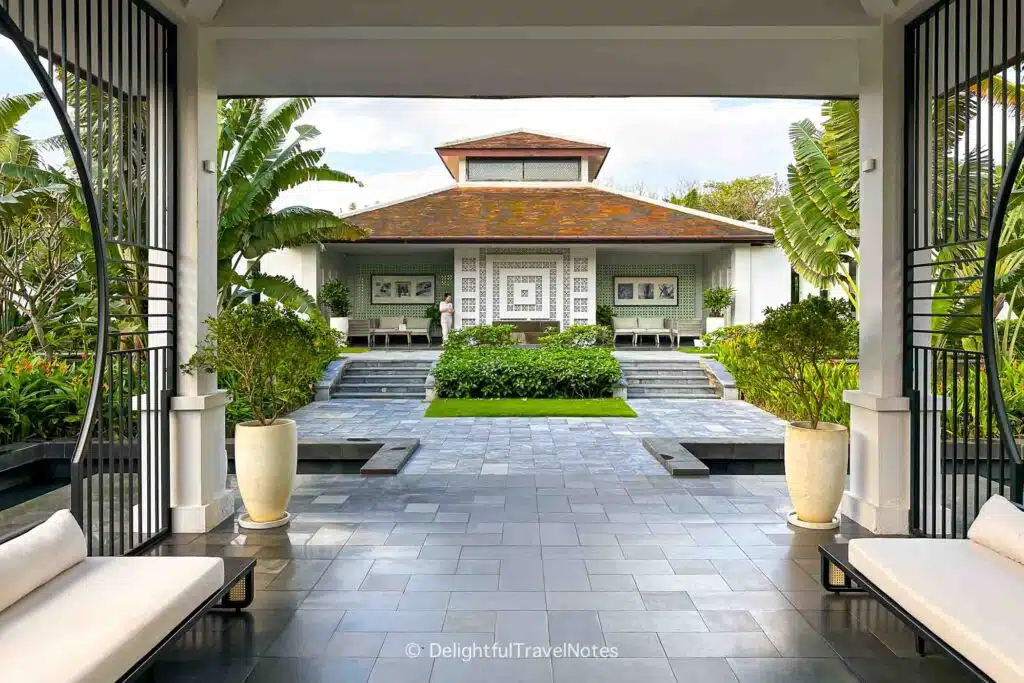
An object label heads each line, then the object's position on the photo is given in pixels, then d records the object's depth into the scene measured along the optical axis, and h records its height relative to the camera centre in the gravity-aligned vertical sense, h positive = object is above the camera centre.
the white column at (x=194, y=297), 6.14 +0.31
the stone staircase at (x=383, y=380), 16.59 -0.94
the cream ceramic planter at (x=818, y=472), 6.15 -1.06
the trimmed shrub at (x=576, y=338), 19.27 +0.00
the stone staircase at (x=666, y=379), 16.72 -0.91
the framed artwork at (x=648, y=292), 26.22 +1.55
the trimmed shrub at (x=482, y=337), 19.12 +0.02
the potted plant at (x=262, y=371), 6.04 -0.27
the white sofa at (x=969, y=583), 2.98 -1.11
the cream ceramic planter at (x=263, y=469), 6.16 -1.05
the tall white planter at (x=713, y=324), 23.73 +0.44
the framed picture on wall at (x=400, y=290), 26.27 +1.60
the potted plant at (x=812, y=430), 6.16 -0.73
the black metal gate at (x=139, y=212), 4.89 +0.89
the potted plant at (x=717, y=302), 23.09 +1.08
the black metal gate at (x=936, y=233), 4.97 +0.80
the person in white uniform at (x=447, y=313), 22.92 +0.73
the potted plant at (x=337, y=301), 22.69 +1.05
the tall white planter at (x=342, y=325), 23.27 +0.36
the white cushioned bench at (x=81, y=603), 2.75 -1.11
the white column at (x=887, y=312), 6.15 +0.21
